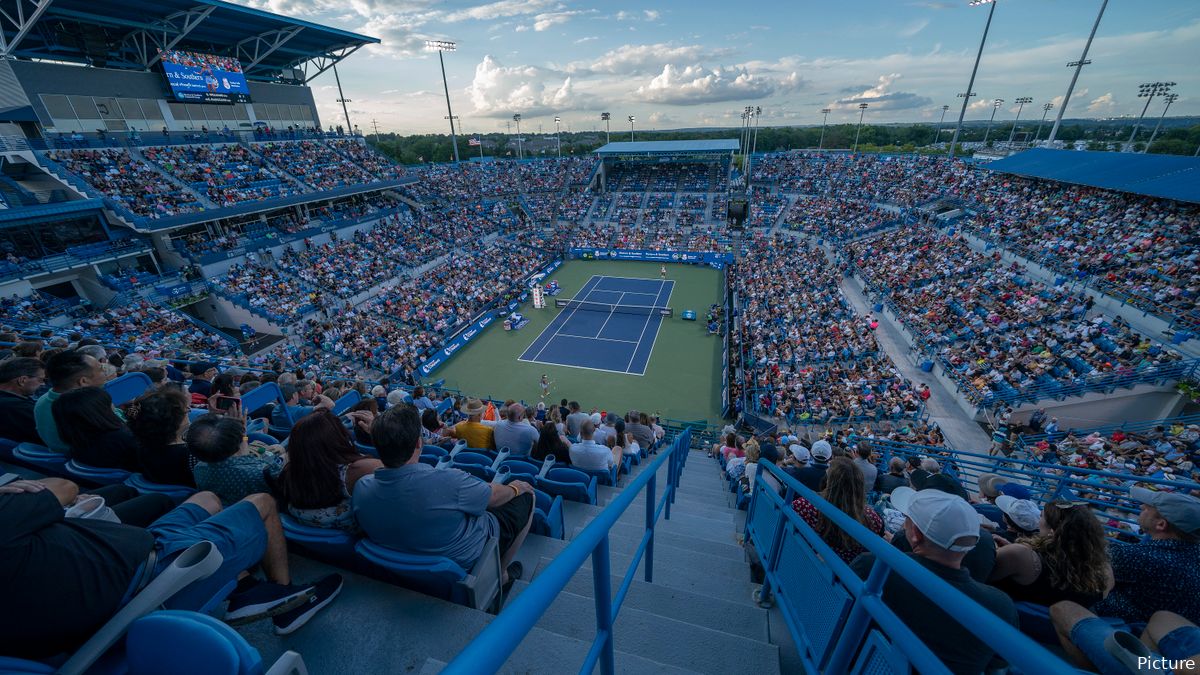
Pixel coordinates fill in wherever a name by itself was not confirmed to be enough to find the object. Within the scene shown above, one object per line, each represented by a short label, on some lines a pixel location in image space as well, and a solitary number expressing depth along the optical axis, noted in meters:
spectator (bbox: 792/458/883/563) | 3.41
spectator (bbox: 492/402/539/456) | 6.49
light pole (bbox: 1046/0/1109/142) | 25.88
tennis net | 29.96
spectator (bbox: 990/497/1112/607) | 2.94
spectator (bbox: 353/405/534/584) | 2.70
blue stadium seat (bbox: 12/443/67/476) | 3.87
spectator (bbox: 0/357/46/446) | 4.24
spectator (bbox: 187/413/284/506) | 3.04
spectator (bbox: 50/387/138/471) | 3.49
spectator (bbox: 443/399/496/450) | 6.74
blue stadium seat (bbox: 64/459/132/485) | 3.55
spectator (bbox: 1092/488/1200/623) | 2.85
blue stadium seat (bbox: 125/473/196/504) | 3.20
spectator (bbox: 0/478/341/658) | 1.59
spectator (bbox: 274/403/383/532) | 3.03
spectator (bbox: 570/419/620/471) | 6.42
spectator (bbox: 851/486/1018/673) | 2.18
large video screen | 29.91
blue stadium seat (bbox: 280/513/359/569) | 2.92
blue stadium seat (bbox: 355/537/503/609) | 2.63
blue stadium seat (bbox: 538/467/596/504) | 5.38
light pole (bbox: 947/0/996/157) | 33.03
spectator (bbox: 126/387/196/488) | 3.34
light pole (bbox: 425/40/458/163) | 49.53
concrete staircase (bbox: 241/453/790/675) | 2.45
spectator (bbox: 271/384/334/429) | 6.07
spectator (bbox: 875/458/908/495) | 6.62
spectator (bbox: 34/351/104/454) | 3.86
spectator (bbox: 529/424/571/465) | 6.48
